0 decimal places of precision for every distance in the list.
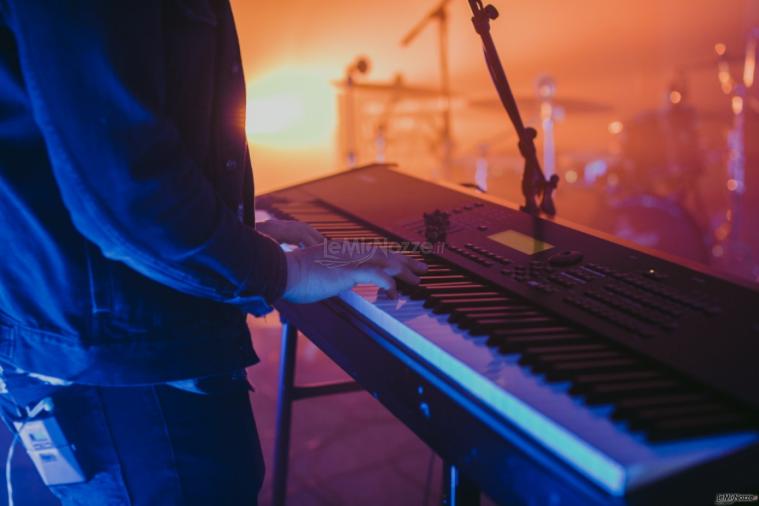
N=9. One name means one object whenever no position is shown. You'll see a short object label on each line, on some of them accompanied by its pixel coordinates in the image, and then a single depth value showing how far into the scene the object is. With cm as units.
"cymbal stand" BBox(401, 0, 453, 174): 346
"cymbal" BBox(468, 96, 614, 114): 439
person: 73
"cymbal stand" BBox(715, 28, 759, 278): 378
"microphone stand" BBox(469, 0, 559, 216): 132
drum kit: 394
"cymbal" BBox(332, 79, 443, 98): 380
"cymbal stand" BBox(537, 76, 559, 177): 390
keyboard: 64
